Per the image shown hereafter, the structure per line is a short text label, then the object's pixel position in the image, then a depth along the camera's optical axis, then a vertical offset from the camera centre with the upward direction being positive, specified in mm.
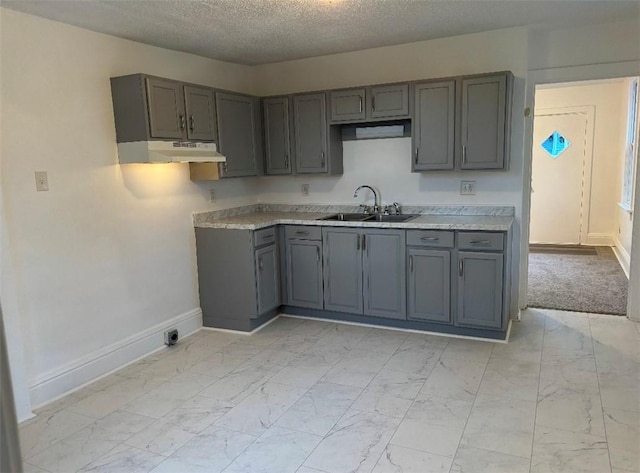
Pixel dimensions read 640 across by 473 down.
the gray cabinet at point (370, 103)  3943 +558
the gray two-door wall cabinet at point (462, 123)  3639 +339
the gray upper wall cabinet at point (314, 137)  4281 +305
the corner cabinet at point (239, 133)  4031 +352
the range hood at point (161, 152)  3273 +167
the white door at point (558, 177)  7051 -217
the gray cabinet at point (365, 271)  3865 -858
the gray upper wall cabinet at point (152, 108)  3279 +485
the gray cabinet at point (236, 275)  3980 -878
